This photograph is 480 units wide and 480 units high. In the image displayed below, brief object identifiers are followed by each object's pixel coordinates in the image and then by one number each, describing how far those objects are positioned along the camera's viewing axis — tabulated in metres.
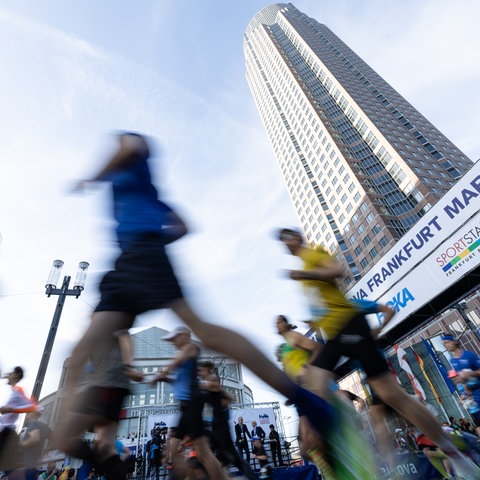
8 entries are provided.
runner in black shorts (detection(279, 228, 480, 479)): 1.98
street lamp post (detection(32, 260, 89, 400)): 7.92
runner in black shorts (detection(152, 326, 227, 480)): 3.06
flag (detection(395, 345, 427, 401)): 12.49
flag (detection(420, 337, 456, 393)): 11.90
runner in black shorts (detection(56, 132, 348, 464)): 1.34
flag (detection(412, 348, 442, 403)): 12.69
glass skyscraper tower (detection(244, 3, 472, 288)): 60.25
